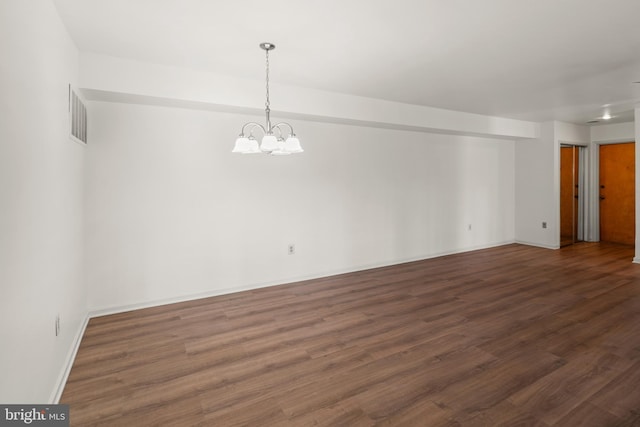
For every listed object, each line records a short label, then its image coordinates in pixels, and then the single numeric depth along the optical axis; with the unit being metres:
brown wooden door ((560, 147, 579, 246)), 7.18
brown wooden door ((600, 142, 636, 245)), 7.03
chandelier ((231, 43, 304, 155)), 2.81
